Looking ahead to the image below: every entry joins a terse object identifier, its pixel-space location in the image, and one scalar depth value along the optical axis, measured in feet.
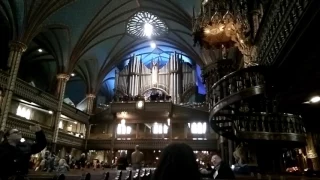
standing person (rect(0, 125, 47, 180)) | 10.37
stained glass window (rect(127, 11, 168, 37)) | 70.64
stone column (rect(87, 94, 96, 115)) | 77.61
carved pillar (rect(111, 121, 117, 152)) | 67.80
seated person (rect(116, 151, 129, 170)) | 26.59
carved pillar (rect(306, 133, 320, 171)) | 33.22
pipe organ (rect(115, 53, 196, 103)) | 79.71
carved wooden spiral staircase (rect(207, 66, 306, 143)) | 20.58
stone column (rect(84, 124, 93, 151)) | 70.44
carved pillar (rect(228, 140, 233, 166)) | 45.93
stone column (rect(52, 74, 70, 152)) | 58.03
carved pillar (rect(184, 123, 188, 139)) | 69.06
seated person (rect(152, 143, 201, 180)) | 4.62
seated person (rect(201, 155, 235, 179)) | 14.97
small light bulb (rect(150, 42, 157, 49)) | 81.92
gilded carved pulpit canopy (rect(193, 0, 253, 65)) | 26.95
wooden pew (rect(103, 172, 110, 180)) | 11.78
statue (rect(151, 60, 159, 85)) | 82.70
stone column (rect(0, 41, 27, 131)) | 43.83
